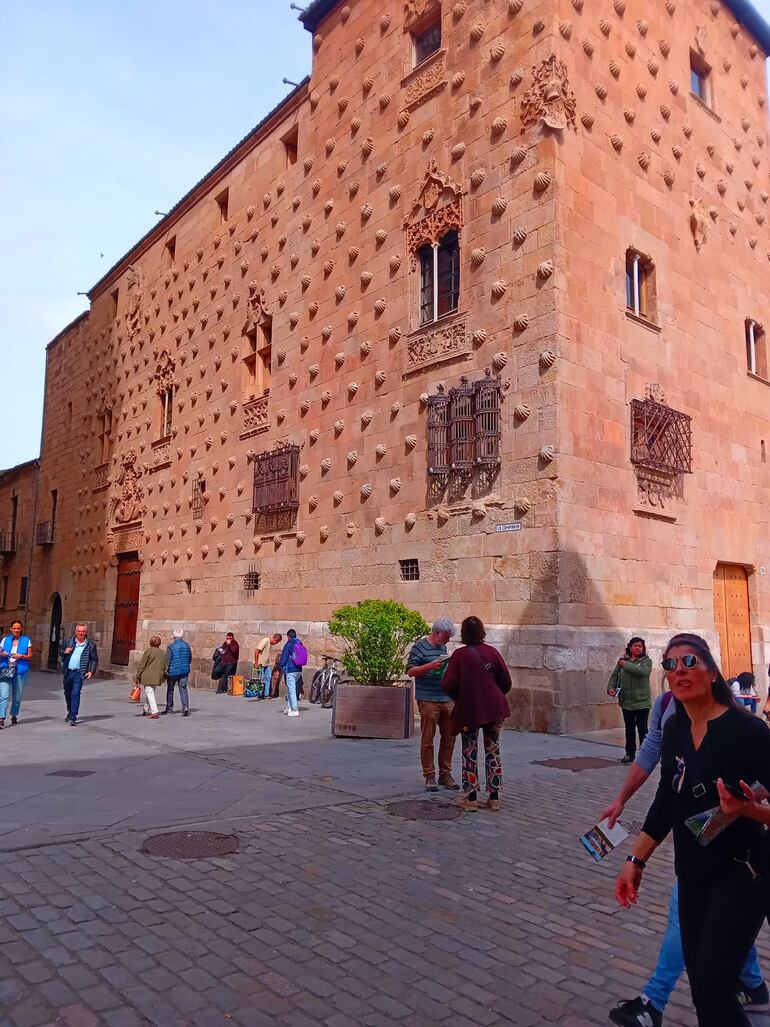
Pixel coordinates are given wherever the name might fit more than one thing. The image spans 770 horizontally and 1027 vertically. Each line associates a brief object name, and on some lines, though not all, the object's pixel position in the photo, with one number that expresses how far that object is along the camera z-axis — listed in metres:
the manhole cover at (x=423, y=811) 7.55
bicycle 17.23
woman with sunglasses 2.82
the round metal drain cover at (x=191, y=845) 6.10
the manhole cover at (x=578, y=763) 10.16
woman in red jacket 7.91
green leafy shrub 12.25
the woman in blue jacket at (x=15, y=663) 14.14
